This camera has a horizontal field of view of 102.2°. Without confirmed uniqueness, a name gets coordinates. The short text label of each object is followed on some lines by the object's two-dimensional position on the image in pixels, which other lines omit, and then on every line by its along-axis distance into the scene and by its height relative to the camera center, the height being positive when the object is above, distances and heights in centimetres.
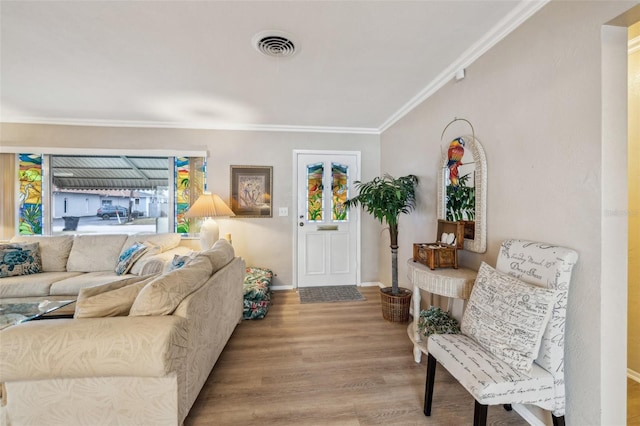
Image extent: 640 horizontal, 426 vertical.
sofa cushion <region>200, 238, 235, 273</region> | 204 -35
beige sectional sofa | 114 -68
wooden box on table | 191 -29
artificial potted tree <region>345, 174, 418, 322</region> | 260 +5
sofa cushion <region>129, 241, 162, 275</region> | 276 -50
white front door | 381 -10
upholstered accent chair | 115 -61
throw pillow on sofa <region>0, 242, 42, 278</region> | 265 -50
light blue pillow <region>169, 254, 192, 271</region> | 219 -43
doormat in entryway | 335 -111
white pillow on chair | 116 -51
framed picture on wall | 371 +31
